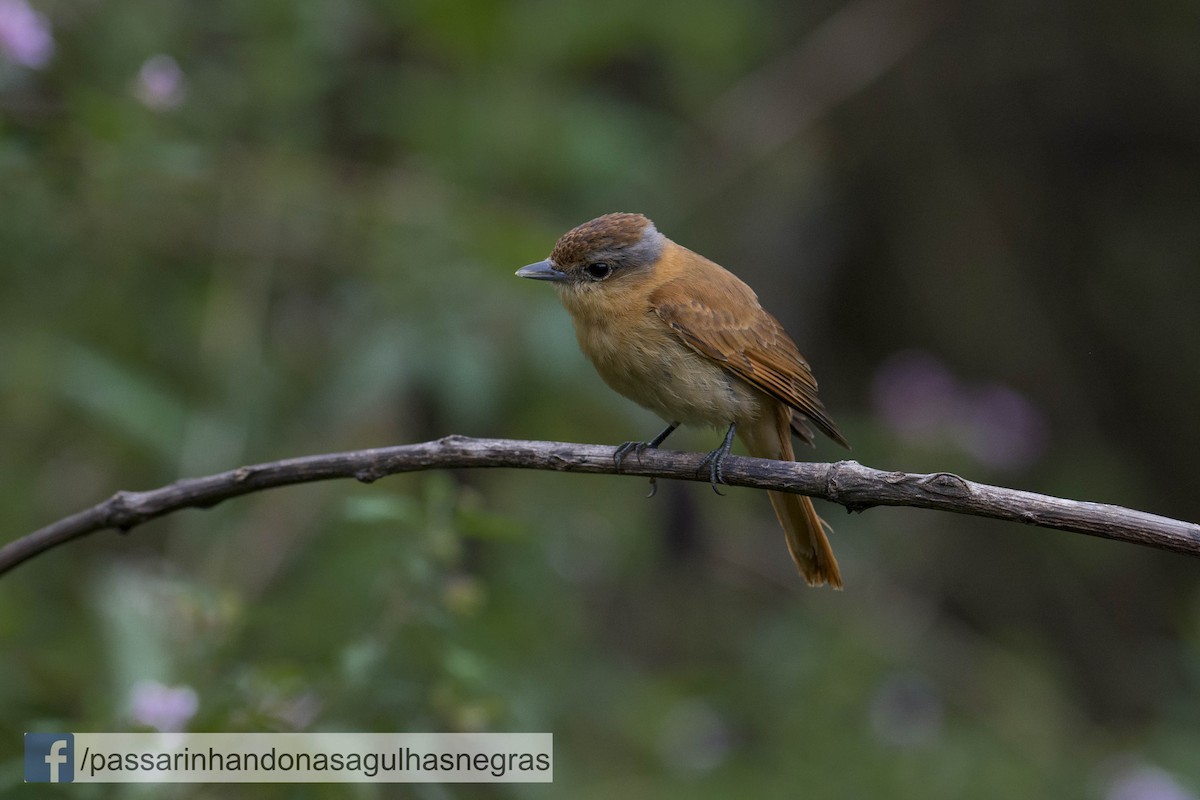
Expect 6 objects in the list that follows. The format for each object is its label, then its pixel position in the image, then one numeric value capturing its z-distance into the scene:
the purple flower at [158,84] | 6.46
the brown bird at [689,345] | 6.97
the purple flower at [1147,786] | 8.87
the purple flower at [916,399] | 11.23
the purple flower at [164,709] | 5.05
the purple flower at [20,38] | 5.91
